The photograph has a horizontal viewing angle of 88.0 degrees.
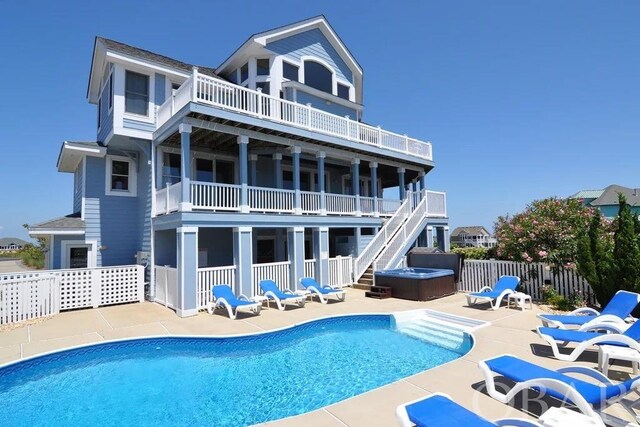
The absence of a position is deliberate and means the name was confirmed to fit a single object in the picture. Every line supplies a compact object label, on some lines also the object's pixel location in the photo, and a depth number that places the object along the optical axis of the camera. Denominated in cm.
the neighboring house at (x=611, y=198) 4312
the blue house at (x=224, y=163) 1108
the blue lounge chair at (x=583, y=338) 533
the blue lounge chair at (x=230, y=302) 952
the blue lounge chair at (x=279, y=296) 1060
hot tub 1162
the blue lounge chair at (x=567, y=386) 367
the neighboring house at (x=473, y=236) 7419
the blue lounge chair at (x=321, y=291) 1150
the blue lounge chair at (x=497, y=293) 1012
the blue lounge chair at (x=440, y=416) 319
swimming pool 486
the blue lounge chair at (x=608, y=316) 655
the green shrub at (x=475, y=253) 1577
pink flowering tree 1080
